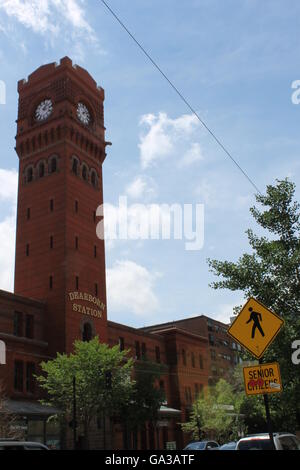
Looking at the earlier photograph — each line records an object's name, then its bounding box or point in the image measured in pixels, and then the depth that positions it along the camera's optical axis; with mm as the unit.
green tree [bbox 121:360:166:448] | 38844
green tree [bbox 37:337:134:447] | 33594
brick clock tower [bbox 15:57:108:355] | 43219
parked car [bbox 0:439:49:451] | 8539
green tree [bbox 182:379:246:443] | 53625
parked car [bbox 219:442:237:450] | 25184
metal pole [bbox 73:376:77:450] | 30719
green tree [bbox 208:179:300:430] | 18000
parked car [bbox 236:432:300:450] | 13008
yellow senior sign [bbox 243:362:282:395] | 9195
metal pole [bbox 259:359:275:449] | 8775
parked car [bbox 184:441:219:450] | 30691
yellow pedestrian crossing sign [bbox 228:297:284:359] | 9281
